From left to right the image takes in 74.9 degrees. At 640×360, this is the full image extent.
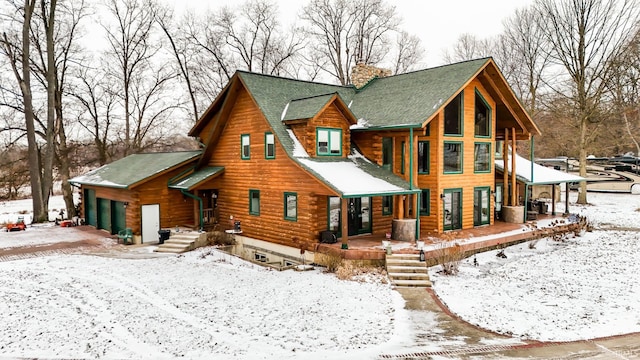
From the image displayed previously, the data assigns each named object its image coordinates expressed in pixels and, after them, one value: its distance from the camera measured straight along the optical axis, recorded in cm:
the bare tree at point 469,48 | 4250
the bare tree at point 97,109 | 2728
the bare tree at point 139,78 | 2862
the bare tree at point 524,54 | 3453
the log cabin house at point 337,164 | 1570
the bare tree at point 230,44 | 3450
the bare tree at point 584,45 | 2670
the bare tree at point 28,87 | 2273
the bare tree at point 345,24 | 3784
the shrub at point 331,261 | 1371
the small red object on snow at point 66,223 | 2284
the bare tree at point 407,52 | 4134
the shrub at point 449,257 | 1349
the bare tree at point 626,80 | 2678
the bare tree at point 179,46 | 3150
